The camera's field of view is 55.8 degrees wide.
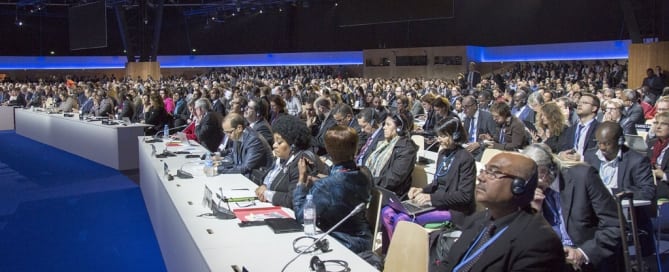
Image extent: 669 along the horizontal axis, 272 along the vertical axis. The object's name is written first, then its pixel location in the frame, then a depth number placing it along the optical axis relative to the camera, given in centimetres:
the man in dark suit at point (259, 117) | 614
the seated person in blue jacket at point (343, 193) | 327
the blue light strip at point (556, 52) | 2022
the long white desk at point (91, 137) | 984
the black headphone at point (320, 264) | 259
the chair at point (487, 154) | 509
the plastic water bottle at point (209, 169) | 518
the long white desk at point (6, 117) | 1655
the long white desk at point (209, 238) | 278
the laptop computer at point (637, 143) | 516
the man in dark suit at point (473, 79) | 1794
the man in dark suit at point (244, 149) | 538
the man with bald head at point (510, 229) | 198
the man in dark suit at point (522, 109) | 788
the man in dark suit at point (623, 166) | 375
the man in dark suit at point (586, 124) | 542
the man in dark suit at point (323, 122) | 761
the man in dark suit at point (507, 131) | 627
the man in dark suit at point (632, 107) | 773
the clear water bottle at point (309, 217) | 320
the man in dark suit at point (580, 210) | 292
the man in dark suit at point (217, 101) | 1105
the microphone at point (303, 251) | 263
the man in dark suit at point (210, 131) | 787
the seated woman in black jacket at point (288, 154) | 414
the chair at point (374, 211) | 358
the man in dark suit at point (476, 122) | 714
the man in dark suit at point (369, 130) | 583
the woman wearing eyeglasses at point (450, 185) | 416
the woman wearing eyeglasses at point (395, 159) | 480
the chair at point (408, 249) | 261
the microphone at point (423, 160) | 568
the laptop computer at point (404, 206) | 400
